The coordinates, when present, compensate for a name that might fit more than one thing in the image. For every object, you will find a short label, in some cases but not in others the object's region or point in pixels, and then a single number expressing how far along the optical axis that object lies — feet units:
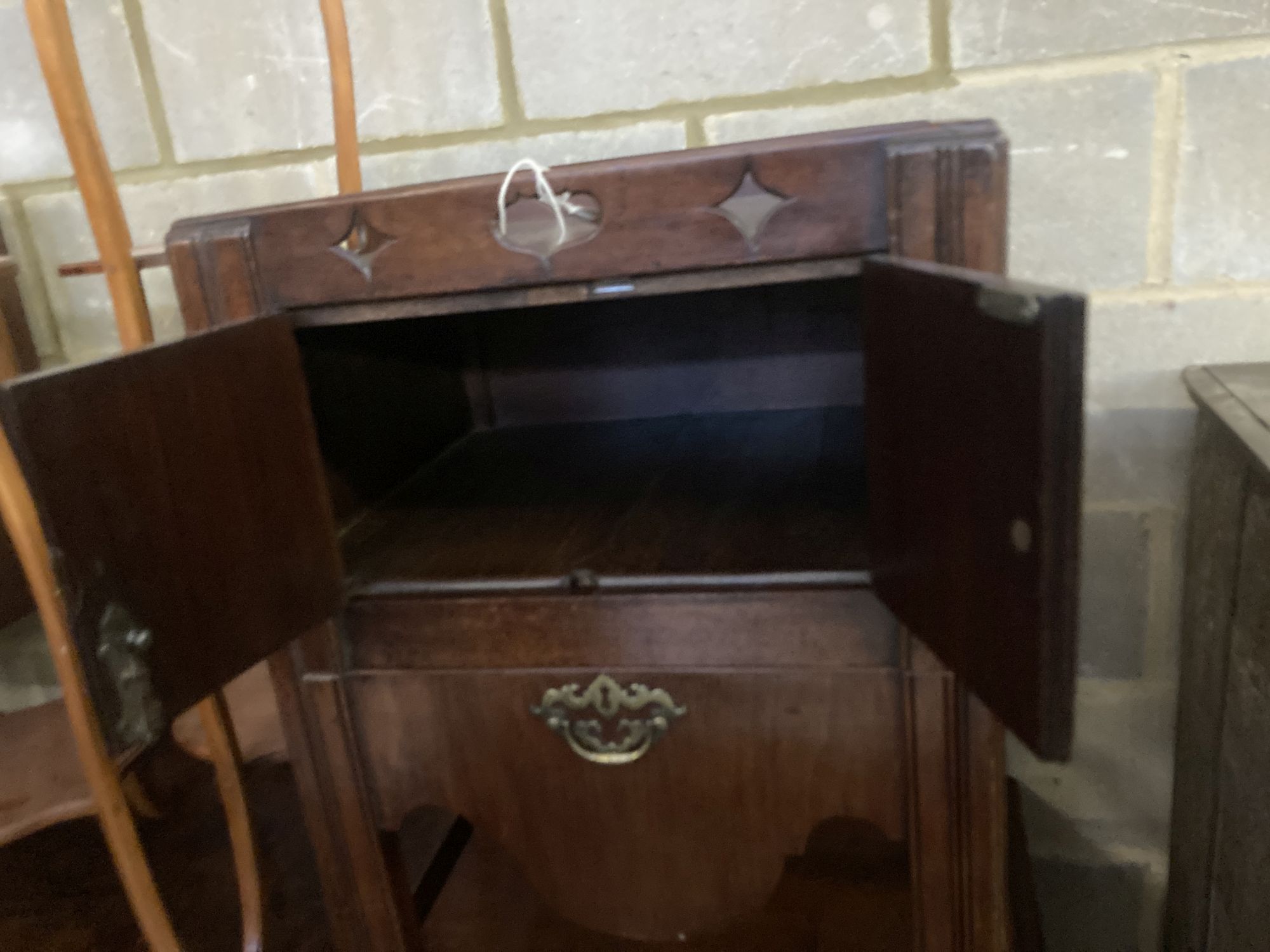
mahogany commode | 1.70
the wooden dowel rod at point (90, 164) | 2.73
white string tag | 2.11
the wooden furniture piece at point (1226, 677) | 2.41
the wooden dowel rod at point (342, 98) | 3.13
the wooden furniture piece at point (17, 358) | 4.00
